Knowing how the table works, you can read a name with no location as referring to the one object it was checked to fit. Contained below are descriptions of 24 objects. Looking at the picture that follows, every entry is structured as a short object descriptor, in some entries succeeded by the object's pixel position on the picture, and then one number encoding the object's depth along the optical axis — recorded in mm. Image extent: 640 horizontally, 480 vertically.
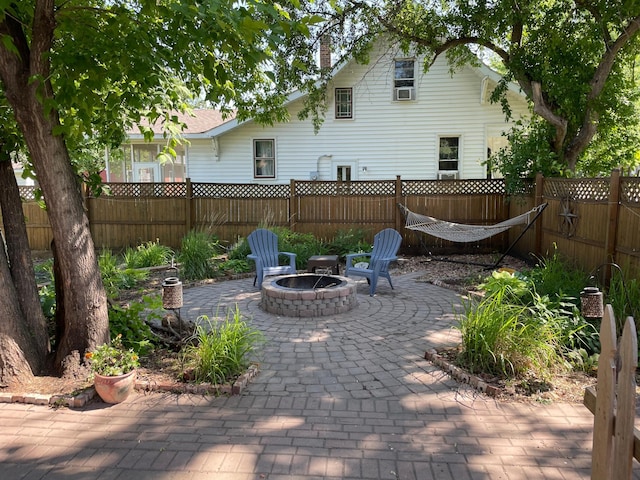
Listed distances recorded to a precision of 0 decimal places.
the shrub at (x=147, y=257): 7945
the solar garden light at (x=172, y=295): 3585
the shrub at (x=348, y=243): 8906
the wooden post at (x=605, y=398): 1390
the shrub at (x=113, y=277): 6090
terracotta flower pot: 3023
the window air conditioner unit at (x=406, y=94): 12297
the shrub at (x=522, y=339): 3311
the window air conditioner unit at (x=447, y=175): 12562
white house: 12164
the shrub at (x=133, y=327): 3756
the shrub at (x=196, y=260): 7277
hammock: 7277
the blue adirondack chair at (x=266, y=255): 6473
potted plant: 3033
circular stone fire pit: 5105
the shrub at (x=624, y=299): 3824
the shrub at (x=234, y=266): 7719
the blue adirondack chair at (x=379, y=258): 6117
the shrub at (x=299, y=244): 8014
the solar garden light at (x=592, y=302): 3348
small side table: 6789
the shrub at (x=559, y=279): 4562
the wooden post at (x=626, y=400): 1320
